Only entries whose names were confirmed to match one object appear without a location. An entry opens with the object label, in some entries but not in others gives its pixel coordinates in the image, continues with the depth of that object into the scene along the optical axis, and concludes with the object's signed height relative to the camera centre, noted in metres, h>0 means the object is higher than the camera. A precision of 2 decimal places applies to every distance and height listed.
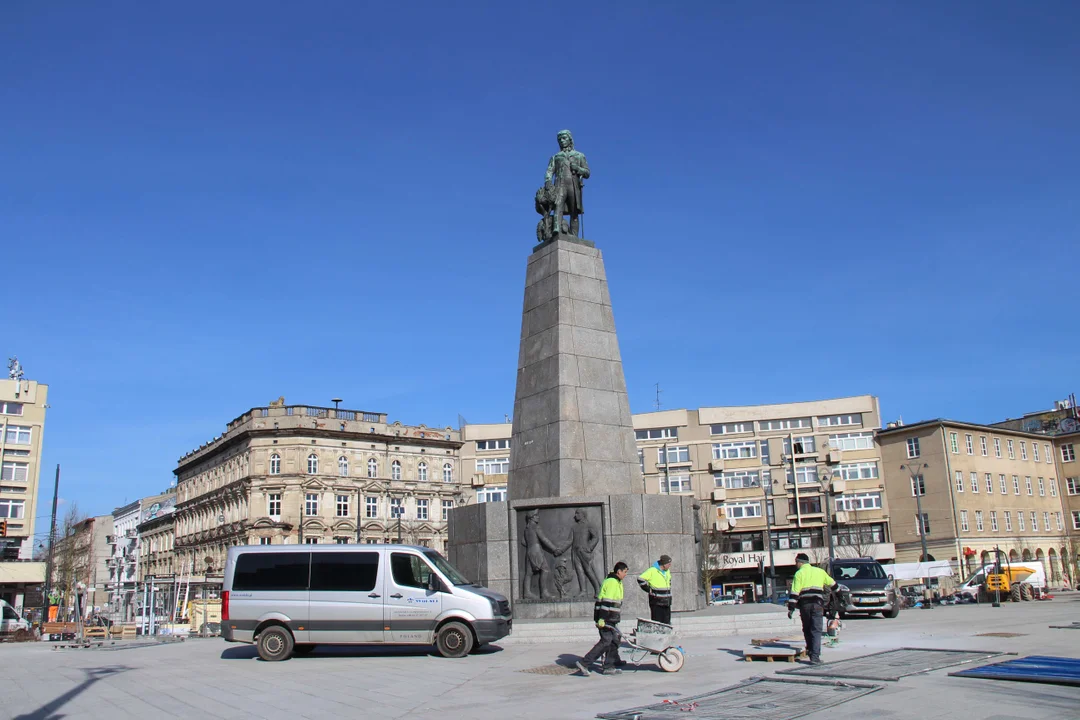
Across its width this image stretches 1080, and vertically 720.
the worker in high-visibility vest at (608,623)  11.55 -0.56
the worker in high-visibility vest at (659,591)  12.66 -0.22
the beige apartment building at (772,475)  61.88 +6.52
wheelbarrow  11.68 -0.87
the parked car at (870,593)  23.88 -0.59
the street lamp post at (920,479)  56.89 +5.60
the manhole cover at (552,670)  11.99 -1.17
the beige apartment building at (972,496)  59.28 +4.56
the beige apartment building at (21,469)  62.34 +8.48
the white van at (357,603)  14.30 -0.30
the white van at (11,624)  30.63 -1.08
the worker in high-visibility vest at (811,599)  11.80 -0.35
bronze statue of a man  19.95 +8.26
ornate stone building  65.81 +7.25
